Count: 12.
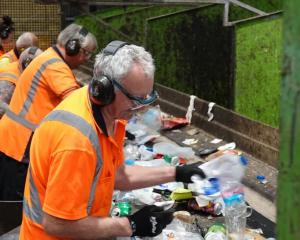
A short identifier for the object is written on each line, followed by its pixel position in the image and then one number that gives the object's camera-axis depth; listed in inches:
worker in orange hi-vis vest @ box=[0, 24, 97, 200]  149.5
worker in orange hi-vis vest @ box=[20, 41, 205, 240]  77.6
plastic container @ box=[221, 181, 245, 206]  114.6
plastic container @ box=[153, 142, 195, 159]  192.5
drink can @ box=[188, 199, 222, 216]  138.3
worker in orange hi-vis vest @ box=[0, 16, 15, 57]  300.7
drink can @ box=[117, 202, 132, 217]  134.1
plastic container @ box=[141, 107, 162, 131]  237.9
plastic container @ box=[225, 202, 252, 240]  121.4
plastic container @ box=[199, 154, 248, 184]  109.8
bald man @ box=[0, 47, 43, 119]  184.9
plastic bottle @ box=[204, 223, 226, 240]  119.3
